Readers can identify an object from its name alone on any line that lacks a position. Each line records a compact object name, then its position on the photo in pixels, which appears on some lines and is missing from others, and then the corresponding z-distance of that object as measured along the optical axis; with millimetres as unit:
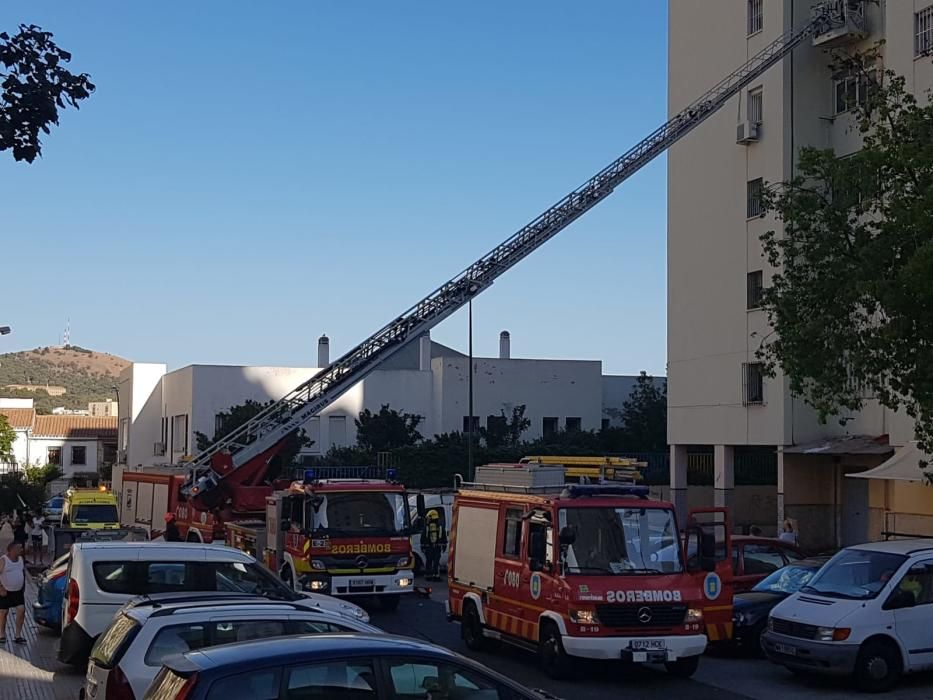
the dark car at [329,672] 6711
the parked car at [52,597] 18562
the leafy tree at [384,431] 57406
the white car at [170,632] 9375
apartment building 34406
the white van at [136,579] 14250
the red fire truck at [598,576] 14469
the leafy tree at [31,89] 8805
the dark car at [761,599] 17031
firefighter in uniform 29166
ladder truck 27062
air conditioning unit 35625
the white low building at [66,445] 87562
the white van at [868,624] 14367
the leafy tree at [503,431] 59000
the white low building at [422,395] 59406
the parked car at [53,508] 50469
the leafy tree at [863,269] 18141
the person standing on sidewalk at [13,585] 17609
